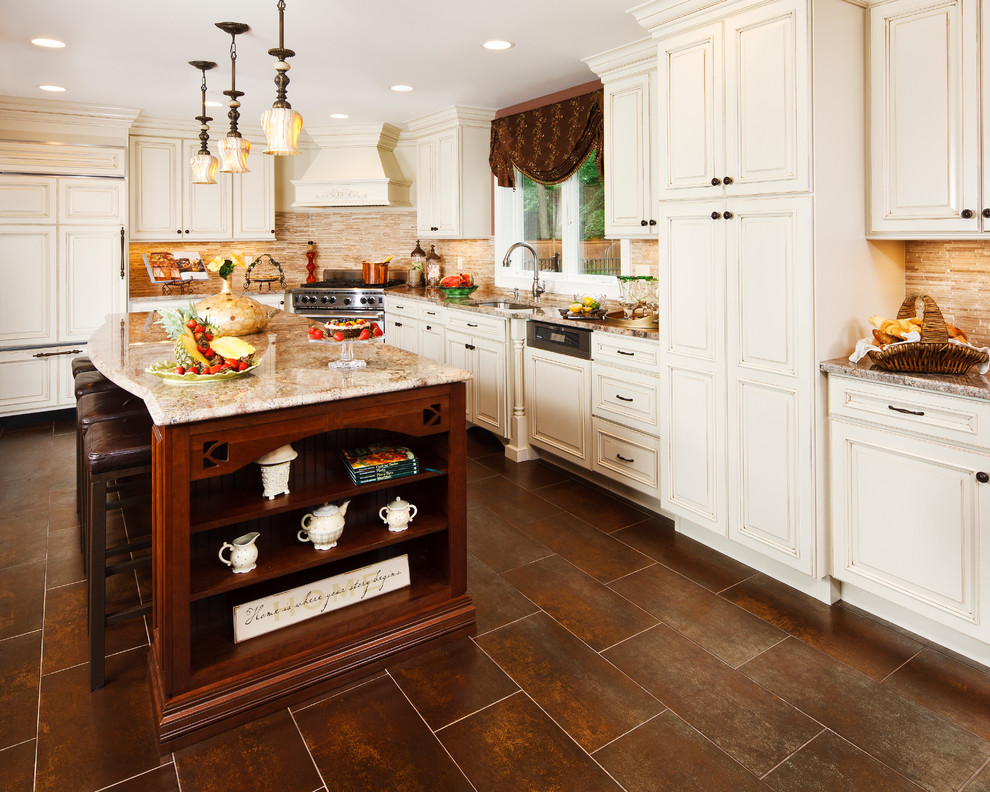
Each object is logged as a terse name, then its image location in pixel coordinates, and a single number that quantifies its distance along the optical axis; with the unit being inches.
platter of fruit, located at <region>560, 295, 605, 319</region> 158.4
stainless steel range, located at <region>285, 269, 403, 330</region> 241.3
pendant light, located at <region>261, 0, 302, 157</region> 94.7
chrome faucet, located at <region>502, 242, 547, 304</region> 190.1
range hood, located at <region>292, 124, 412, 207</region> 235.3
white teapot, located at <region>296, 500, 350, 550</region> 86.7
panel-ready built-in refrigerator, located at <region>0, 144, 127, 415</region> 203.9
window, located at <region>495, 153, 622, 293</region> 185.3
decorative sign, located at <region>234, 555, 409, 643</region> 85.1
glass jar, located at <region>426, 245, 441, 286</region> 244.8
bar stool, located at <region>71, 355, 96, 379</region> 145.5
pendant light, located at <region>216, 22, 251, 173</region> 128.3
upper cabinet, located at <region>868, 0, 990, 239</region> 90.4
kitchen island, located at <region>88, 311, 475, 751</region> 76.2
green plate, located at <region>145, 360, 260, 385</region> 85.4
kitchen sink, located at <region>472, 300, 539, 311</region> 187.0
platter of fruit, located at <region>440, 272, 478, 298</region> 204.3
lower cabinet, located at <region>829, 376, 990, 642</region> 84.2
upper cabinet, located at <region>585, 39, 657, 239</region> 144.9
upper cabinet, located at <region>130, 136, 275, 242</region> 225.5
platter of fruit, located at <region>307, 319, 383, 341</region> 112.0
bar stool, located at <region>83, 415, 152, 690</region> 83.5
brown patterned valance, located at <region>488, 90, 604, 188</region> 170.7
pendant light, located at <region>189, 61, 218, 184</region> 142.9
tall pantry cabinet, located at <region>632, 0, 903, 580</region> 98.4
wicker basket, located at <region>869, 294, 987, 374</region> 89.7
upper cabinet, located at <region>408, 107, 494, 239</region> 213.5
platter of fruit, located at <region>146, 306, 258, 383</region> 86.7
